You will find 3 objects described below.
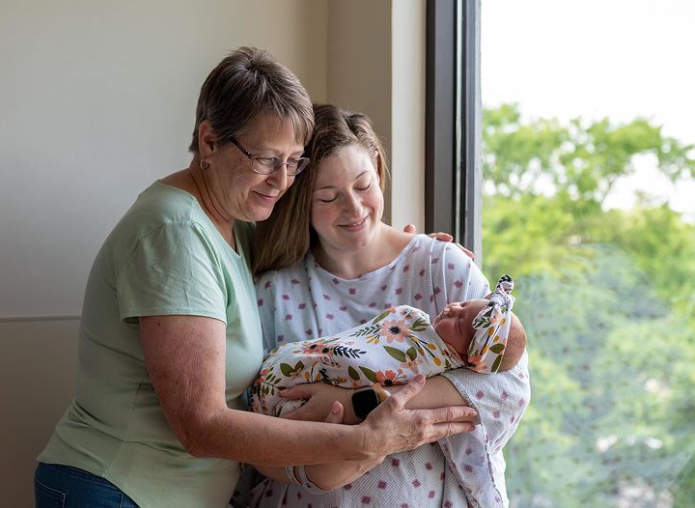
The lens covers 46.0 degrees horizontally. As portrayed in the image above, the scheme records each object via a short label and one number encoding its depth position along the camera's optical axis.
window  1.81
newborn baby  1.74
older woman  1.61
